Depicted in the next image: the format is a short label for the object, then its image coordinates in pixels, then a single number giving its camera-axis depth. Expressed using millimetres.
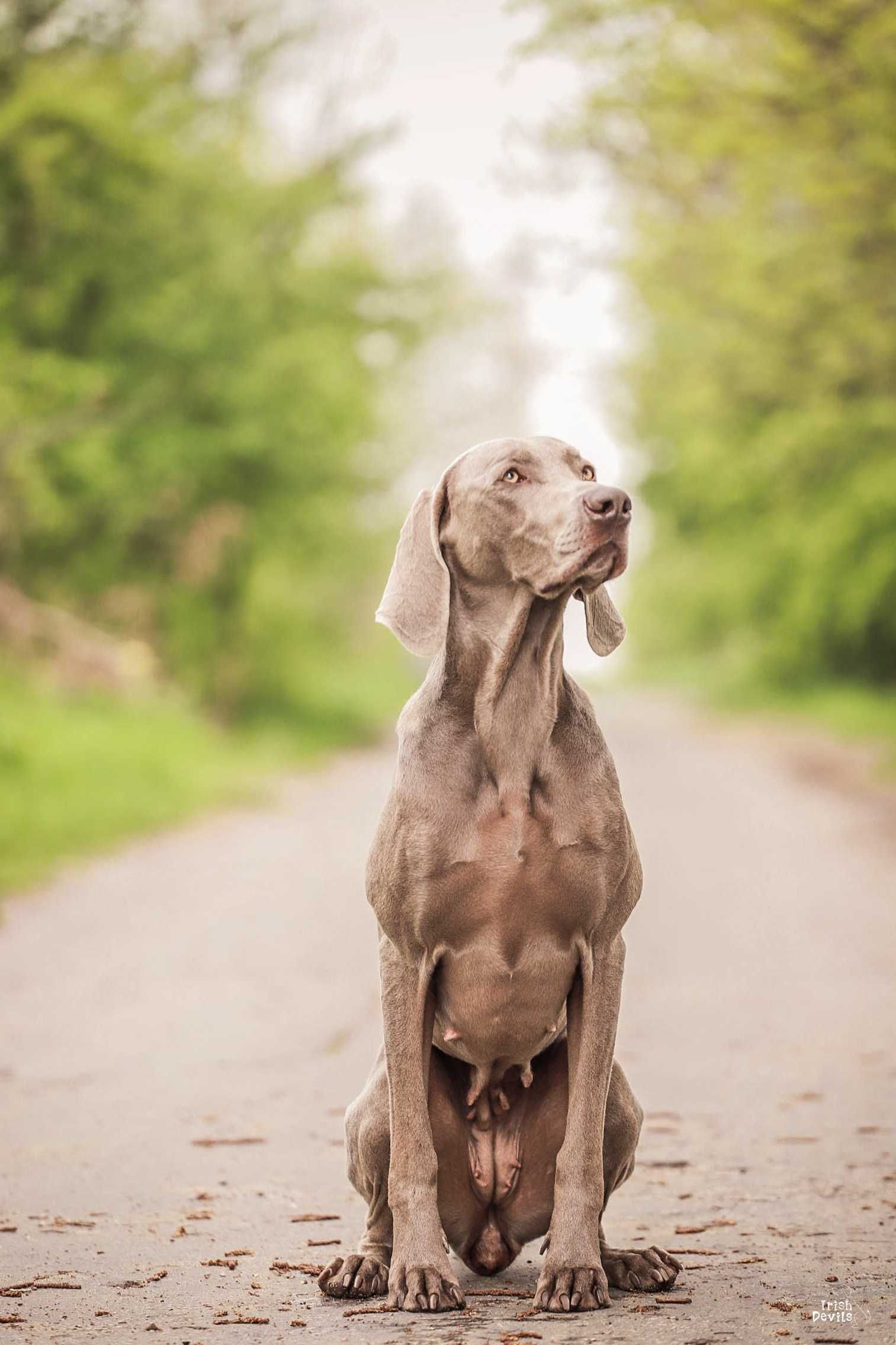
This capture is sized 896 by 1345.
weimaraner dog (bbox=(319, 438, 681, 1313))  3357
